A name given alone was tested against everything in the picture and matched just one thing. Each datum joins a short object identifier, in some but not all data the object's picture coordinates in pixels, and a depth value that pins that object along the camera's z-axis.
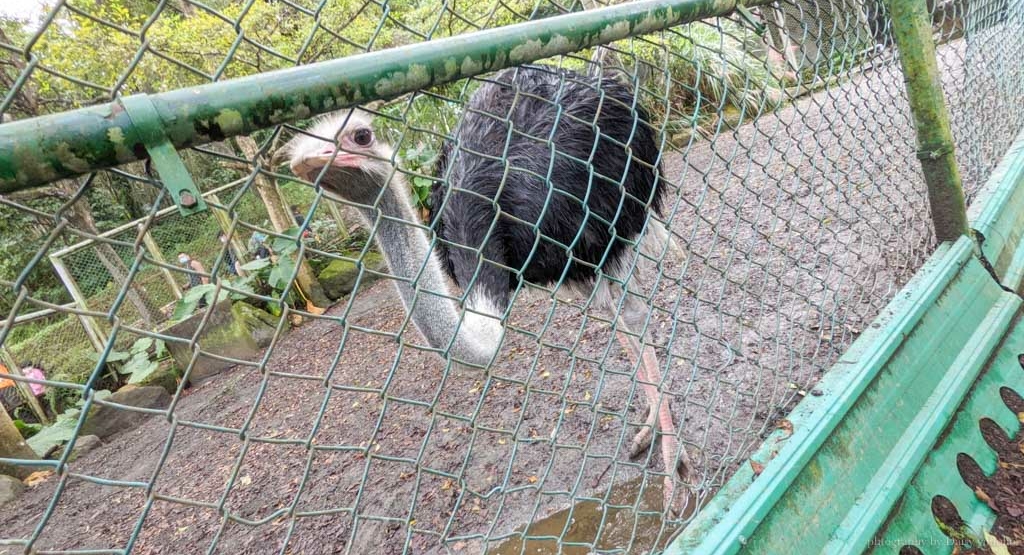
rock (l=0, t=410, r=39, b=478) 4.19
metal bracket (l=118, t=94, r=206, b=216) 0.66
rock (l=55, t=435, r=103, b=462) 4.69
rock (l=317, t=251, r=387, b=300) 7.08
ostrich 1.79
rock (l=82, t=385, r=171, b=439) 4.97
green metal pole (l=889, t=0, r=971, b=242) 1.57
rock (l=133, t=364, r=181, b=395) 5.74
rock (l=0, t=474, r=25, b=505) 3.97
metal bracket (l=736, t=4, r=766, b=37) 1.36
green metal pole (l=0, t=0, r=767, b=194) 0.62
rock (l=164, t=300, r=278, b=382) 5.87
